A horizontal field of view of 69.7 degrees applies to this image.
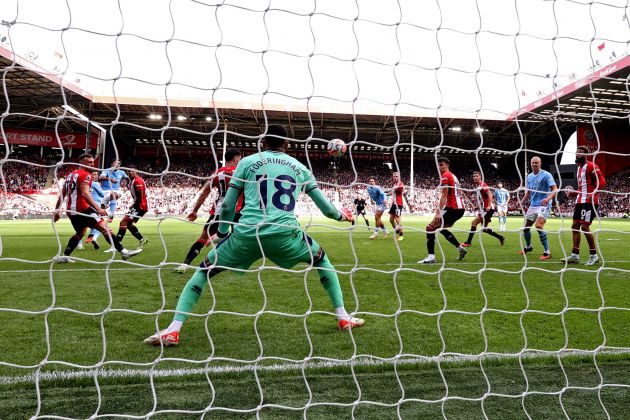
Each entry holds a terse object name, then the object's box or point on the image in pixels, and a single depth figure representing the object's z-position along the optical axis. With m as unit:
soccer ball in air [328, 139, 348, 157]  3.71
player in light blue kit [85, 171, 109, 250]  9.29
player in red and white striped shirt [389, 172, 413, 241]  11.66
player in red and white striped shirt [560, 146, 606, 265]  6.73
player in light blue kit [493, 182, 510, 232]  13.47
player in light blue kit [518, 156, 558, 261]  7.91
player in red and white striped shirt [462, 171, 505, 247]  9.92
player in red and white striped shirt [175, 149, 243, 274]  5.65
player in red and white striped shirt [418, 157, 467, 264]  6.99
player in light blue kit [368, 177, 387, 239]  11.40
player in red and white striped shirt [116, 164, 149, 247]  8.77
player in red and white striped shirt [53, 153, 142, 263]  6.48
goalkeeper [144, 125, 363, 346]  3.22
